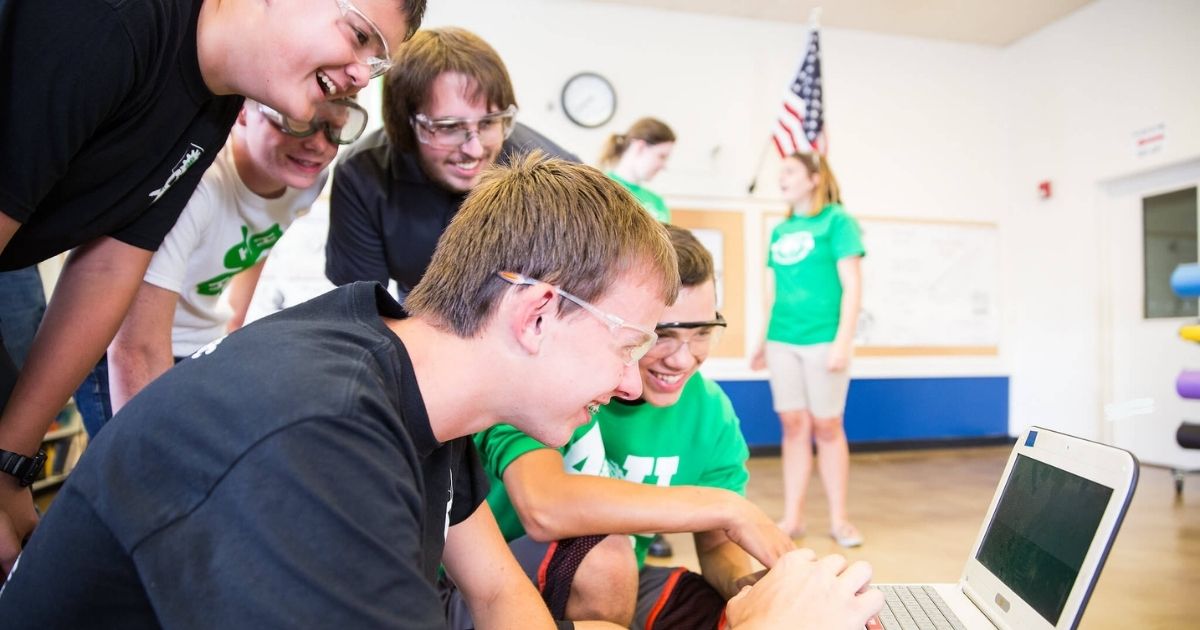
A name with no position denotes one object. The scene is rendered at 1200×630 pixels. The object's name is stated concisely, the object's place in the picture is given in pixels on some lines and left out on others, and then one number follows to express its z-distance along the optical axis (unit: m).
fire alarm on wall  5.62
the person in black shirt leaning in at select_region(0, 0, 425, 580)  0.83
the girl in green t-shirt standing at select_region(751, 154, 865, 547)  3.15
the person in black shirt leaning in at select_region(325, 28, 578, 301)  1.57
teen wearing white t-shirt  1.50
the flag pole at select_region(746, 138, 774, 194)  5.36
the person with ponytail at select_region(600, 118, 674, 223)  3.16
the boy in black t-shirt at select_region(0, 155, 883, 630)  0.54
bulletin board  5.27
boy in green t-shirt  1.21
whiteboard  5.59
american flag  4.68
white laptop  0.87
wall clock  5.08
